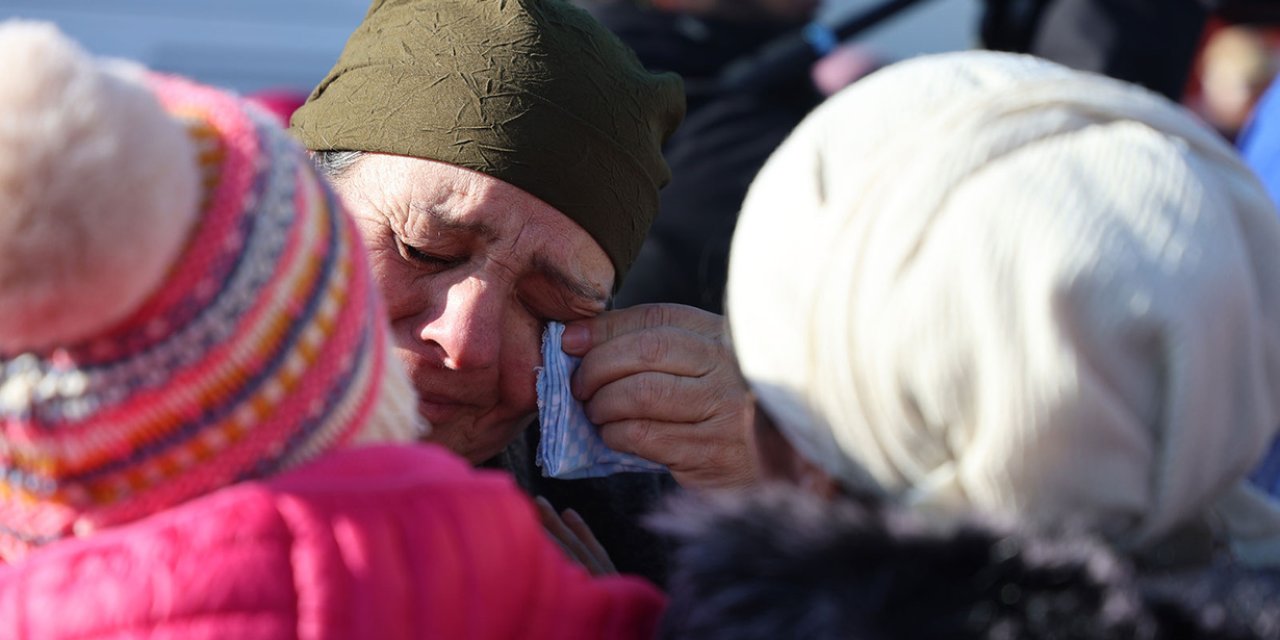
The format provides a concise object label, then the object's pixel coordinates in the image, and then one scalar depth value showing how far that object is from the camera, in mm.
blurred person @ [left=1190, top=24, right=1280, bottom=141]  3490
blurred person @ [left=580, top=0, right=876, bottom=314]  2863
